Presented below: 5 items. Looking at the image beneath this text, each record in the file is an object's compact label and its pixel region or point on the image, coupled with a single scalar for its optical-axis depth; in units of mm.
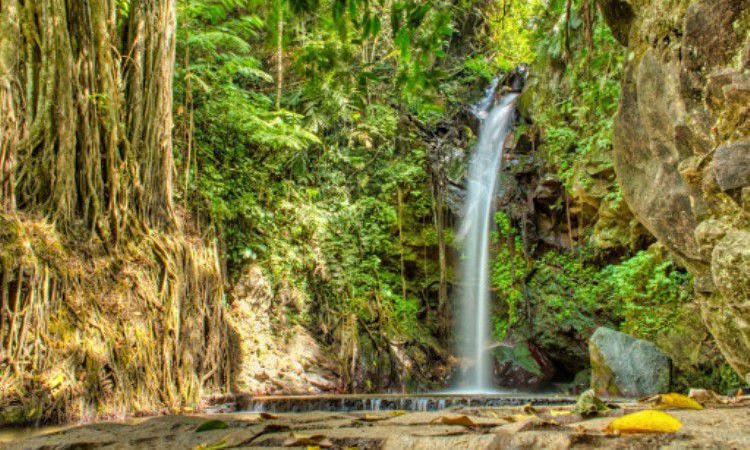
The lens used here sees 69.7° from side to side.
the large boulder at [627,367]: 6223
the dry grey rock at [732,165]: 2145
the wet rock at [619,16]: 4660
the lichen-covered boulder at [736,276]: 2202
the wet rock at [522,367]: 9320
